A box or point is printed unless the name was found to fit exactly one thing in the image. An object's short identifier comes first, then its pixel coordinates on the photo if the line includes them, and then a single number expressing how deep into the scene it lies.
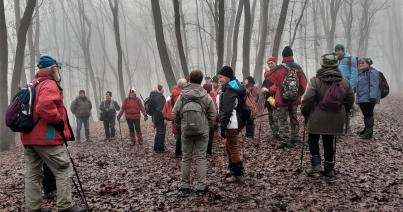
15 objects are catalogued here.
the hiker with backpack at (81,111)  16.22
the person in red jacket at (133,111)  13.23
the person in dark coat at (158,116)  11.10
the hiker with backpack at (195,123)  6.43
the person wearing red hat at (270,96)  9.13
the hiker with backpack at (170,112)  9.91
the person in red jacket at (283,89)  8.69
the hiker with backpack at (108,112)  15.94
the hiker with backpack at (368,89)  9.51
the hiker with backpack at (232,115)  6.79
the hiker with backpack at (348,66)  10.25
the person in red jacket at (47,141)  5.45
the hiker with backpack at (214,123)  9.33
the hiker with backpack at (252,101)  10.66
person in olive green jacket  6.62
